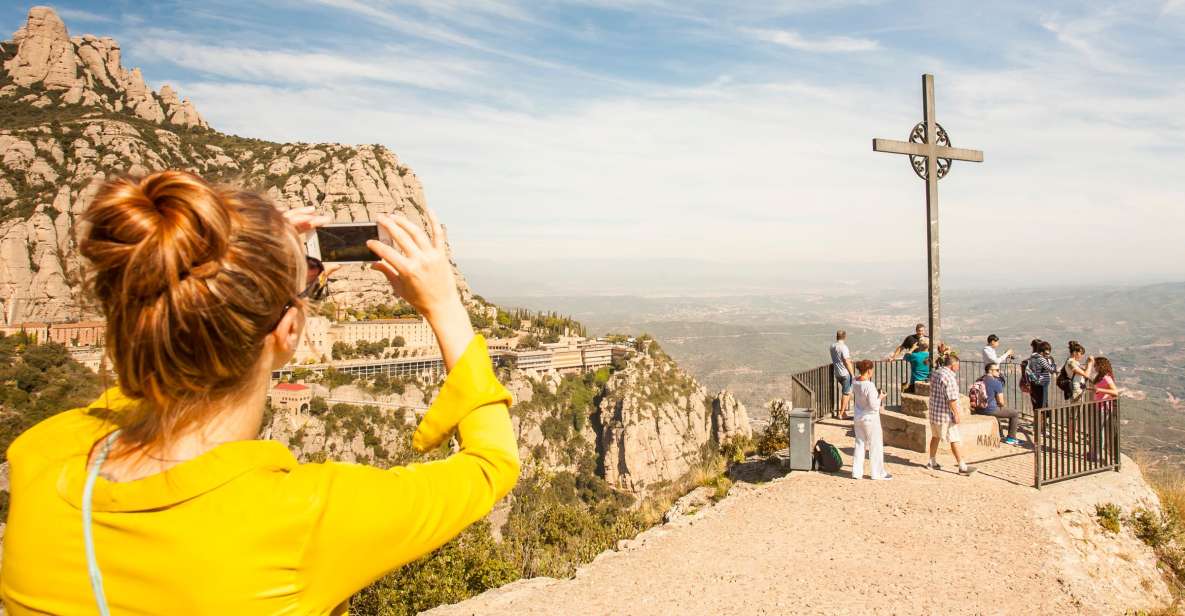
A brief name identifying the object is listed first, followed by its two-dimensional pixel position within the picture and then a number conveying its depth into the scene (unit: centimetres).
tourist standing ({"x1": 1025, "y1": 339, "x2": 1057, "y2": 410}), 1052
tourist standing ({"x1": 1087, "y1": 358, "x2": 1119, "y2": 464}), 859
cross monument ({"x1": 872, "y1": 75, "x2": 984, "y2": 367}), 1073
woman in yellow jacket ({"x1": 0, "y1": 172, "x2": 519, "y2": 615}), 97
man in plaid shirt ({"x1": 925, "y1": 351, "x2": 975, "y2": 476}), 862
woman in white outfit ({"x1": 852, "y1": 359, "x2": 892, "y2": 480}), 838
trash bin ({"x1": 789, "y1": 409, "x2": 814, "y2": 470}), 898
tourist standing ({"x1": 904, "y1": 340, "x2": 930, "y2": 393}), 1062
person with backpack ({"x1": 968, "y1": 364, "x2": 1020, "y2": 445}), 1028
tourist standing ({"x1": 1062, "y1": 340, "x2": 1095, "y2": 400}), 982
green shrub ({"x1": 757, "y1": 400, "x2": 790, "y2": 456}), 1023
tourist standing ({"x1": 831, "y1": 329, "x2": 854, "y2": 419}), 1152
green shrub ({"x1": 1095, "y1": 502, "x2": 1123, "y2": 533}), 742
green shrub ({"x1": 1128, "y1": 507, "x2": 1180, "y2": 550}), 741
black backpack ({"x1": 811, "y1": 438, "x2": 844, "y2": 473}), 892
